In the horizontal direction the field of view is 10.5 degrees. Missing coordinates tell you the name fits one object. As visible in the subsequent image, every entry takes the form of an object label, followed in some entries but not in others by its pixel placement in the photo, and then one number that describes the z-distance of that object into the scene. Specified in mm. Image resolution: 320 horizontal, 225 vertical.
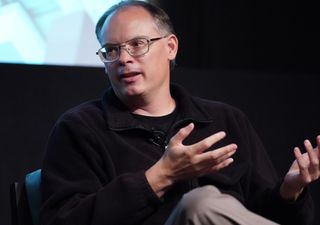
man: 3923
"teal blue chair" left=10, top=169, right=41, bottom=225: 4057
